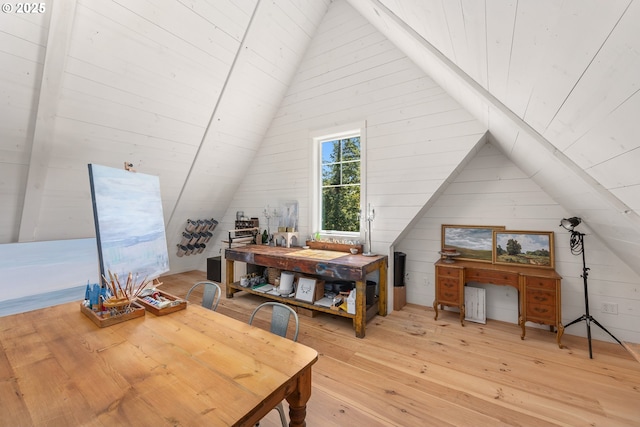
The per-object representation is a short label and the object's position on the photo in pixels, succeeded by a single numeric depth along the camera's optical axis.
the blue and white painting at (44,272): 2.83
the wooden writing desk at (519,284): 2.30
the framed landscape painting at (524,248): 2.62
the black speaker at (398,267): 3.16
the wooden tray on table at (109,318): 1.36
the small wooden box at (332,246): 3.26
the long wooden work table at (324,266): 2.54
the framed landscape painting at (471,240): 2.90
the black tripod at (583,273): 2.25
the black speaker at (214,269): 4.51
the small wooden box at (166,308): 1.52
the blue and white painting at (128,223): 1.60
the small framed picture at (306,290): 2.97
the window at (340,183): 3.52
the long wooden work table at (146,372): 0.77
